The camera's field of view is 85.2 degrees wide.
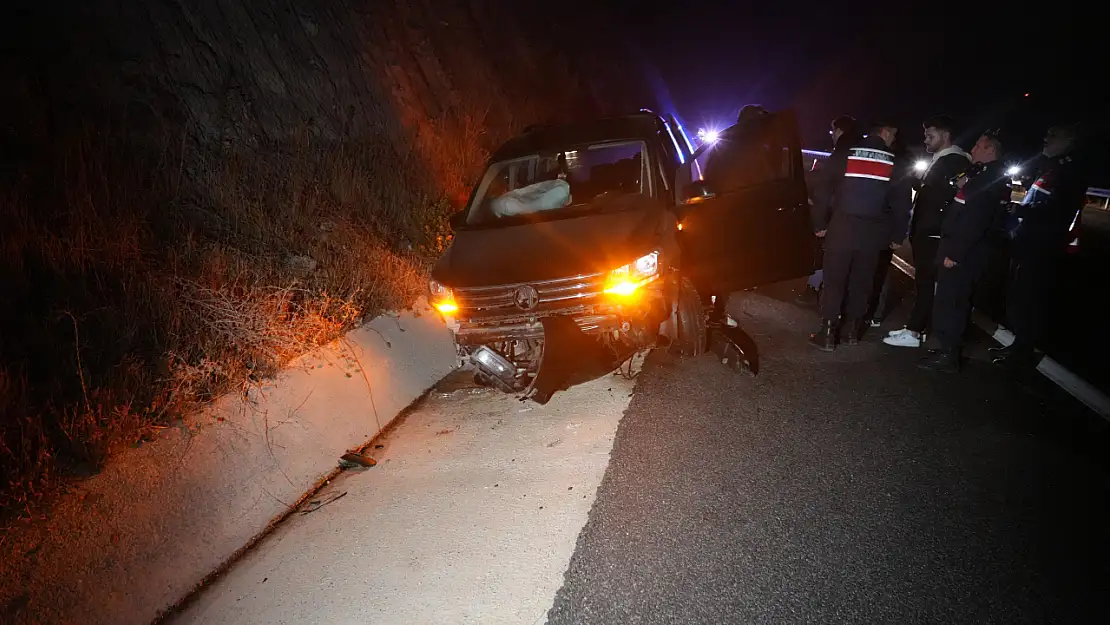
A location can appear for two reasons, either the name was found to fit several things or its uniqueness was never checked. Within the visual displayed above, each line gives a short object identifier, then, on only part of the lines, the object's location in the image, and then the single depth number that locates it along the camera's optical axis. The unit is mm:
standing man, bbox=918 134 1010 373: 4508
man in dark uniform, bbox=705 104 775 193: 6180
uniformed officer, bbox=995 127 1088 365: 4457
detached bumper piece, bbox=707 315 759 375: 4801
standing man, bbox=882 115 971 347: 5273
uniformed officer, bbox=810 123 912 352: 4992
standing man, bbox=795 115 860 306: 5531
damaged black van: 4363
